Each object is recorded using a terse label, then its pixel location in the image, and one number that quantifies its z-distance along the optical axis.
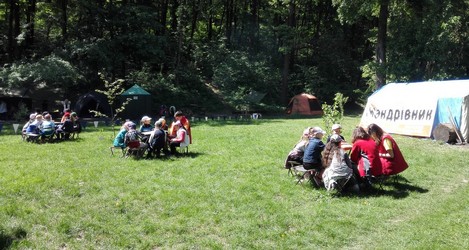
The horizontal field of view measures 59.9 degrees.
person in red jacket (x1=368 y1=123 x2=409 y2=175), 7.98
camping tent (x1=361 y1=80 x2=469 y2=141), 14.55
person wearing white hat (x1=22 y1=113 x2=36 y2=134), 13.96
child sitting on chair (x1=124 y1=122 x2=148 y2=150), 10.62
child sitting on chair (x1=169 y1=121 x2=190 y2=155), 11.16
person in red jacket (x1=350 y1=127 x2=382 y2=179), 7.80
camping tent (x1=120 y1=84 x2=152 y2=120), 24.20
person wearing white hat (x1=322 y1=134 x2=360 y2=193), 7.41
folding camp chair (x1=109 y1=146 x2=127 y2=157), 11.25
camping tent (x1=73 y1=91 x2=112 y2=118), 23.28
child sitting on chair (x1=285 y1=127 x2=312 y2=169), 8.84
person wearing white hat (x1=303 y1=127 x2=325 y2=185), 7.87
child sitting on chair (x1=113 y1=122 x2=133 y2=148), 11.26
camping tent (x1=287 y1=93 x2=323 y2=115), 29.72
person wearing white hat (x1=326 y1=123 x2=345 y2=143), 8.46
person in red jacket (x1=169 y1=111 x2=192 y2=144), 11.50
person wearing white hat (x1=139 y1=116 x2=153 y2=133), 11.69
